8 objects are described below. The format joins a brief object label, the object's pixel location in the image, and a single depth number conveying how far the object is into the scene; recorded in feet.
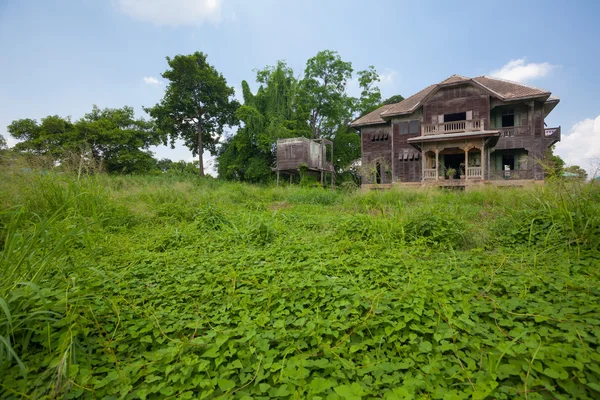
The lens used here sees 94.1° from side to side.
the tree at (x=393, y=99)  98.27
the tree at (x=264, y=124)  80.79
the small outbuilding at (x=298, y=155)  68.33
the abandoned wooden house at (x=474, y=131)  49.57
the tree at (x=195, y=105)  91.56
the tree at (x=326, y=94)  94.58
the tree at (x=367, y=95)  98.07
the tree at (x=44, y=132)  76.83
